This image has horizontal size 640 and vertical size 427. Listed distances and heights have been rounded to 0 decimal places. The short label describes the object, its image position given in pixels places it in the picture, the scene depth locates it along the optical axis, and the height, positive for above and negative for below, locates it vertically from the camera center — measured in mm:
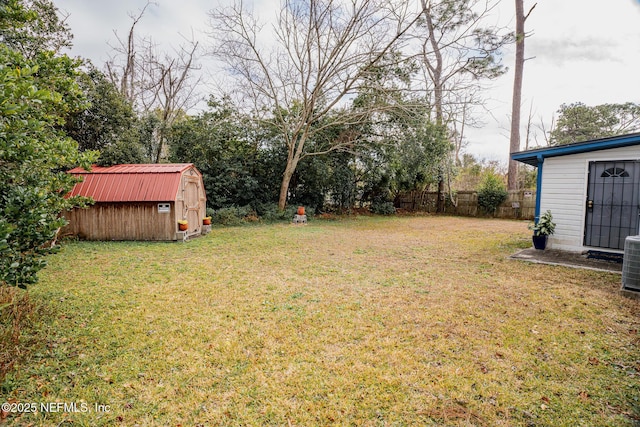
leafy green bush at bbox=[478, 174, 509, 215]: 15367 +731
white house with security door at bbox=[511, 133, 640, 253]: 5973 +448
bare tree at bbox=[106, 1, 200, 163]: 15938 +6733
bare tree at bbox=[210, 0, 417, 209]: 10078 +5537
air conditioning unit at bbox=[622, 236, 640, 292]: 4074 -727
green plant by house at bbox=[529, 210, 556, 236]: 6777 -373
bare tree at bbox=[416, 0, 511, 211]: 8844 +5117
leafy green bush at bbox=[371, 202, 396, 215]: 16156 -286
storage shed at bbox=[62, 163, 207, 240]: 7797 -413
